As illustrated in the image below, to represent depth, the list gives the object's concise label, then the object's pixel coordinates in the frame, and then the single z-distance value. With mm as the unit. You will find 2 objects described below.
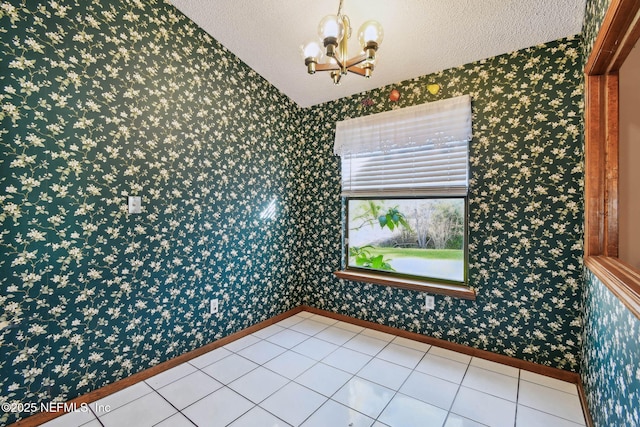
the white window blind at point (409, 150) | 2520
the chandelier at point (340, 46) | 1529
